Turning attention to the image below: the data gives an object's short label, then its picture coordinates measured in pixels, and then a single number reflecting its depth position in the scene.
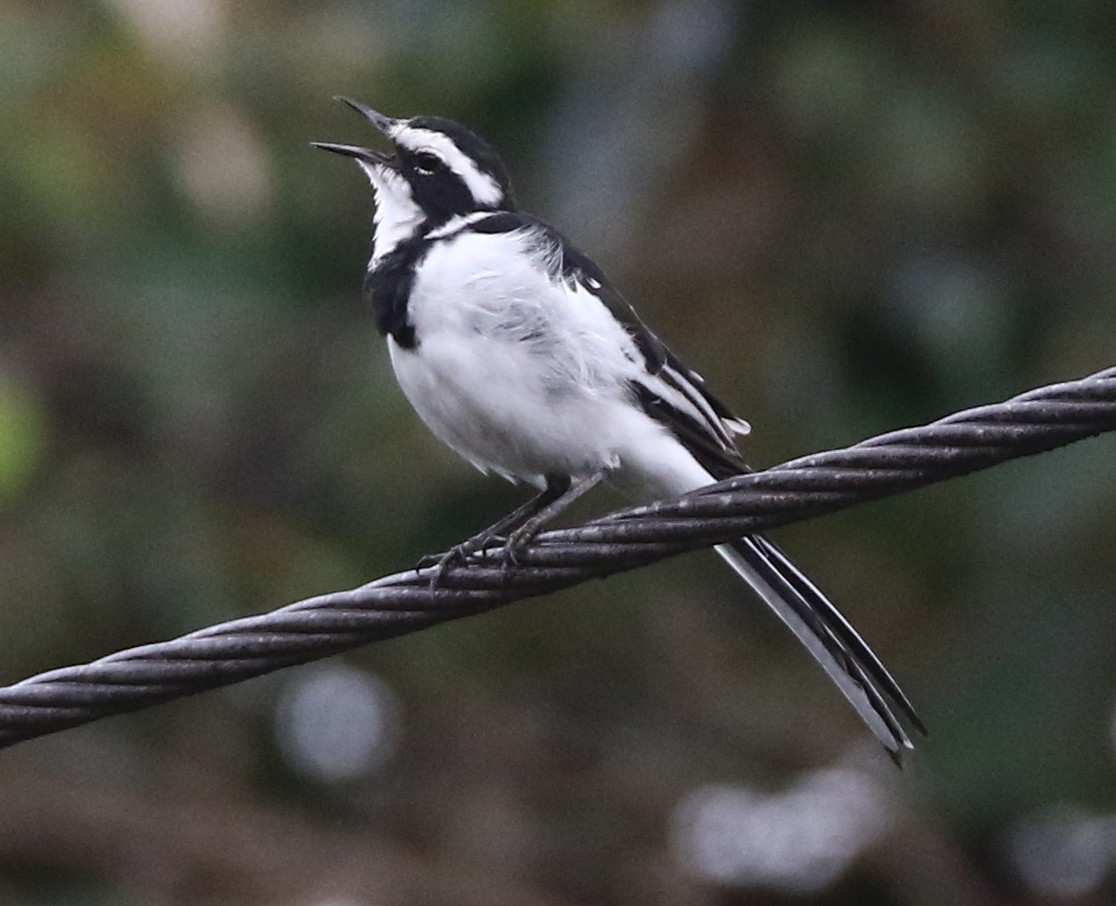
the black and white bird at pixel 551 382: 10.53
